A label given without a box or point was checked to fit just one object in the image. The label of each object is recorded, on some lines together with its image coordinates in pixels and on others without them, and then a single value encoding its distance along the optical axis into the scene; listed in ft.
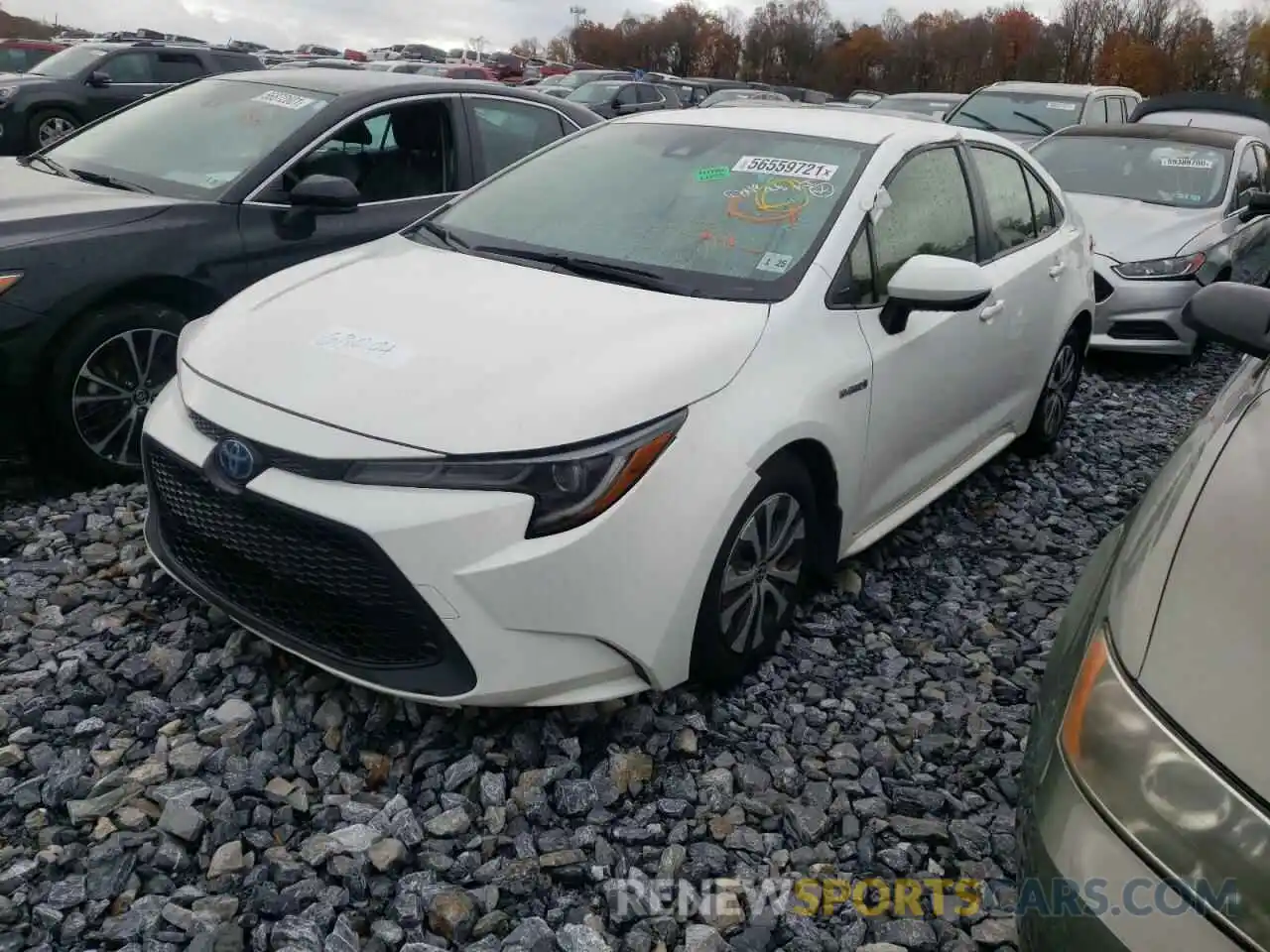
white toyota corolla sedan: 7.86
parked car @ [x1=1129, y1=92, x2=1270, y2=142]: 39.04
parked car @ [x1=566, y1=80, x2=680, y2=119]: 60.49
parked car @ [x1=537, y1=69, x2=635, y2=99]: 71.56
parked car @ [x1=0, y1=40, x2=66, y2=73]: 63.10
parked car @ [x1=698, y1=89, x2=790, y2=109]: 74.61
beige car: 4.69
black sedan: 12.34
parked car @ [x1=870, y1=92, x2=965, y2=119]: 48.75
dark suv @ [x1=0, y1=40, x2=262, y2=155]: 39.99
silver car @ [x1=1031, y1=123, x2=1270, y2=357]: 21.45
